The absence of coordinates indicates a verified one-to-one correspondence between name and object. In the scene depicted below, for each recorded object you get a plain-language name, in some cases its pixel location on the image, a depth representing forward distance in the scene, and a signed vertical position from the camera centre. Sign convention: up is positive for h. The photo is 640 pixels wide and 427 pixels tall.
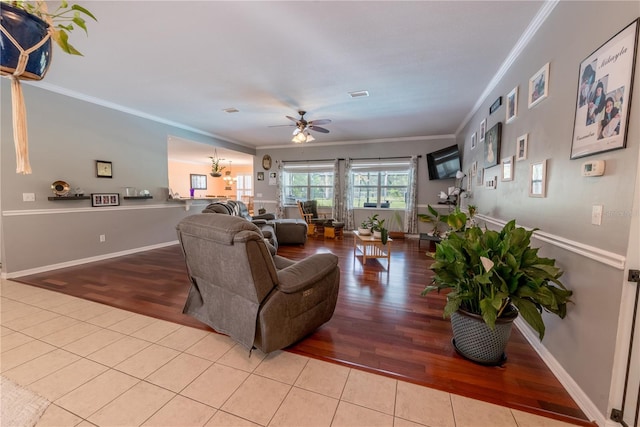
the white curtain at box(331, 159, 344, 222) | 7.40 -0.01
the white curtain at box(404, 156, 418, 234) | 6.77 -0.11
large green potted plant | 1.55 -0.58
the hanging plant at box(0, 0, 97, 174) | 0.98 +0.58
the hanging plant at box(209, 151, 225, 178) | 7.80 +0.84
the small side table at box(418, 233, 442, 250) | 4.99 -0.85
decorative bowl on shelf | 3.71 +0.00
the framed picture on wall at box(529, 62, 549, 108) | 2.00 +0.92
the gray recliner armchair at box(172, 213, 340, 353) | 1.66 -0.67
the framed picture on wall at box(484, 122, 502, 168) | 2.97 +0.64
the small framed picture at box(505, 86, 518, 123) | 2.57 +0.96
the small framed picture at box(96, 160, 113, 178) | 4.23 +0.34
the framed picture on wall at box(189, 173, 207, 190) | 11.52 +0.43
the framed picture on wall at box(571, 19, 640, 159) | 1.25 +0.56
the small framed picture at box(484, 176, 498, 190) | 3.10 +0.18
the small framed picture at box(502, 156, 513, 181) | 2.59 +0.30
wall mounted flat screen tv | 5.72 +0.78
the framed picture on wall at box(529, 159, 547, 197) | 1.94 +0.15
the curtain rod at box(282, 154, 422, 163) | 6.84 +1.01
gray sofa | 5.22 -0.75
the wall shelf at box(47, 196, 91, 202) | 3.72 -0.15
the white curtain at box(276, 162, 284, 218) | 8.04 -0.01
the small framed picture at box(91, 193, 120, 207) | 4.19 -0.17
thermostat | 1.37 +0.17
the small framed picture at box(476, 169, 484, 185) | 3.77 +0.30
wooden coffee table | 4.03 -0.85
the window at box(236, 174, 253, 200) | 12.68 +0.29
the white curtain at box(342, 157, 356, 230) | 7.29 -0.18
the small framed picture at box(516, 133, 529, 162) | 2.29 +0.47
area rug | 1.32 -1.22
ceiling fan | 4.41 +1.15
